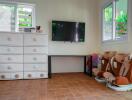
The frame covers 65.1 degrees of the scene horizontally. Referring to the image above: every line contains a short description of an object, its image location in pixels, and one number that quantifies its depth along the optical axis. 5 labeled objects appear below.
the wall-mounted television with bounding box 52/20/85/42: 3.35
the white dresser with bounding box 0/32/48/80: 2.73
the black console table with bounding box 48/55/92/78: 3.11
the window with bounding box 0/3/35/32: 3.24
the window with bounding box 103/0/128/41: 2.63
